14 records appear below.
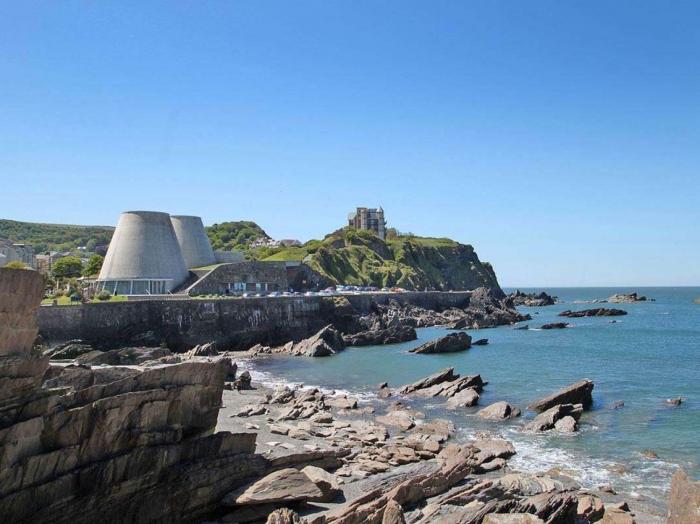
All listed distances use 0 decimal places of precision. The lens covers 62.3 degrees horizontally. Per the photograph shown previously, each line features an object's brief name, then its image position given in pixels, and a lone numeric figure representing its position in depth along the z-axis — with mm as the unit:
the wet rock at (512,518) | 13594
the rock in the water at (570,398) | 30281
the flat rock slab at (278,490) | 15281
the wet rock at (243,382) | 35562
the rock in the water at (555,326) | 81250
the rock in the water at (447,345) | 55219
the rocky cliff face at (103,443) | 12969
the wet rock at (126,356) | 35875
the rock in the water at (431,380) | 36000
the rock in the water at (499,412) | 28984
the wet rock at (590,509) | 15750
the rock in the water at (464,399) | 31719
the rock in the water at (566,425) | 26175
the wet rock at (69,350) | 39816
